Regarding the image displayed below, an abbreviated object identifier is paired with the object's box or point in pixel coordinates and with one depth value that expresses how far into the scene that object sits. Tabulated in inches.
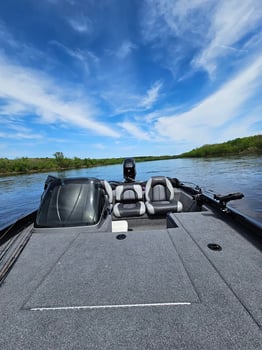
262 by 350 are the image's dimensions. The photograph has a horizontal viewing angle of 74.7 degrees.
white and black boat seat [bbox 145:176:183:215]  158.1
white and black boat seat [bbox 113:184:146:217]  152.5
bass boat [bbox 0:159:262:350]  32.7
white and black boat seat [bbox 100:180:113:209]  149.0
